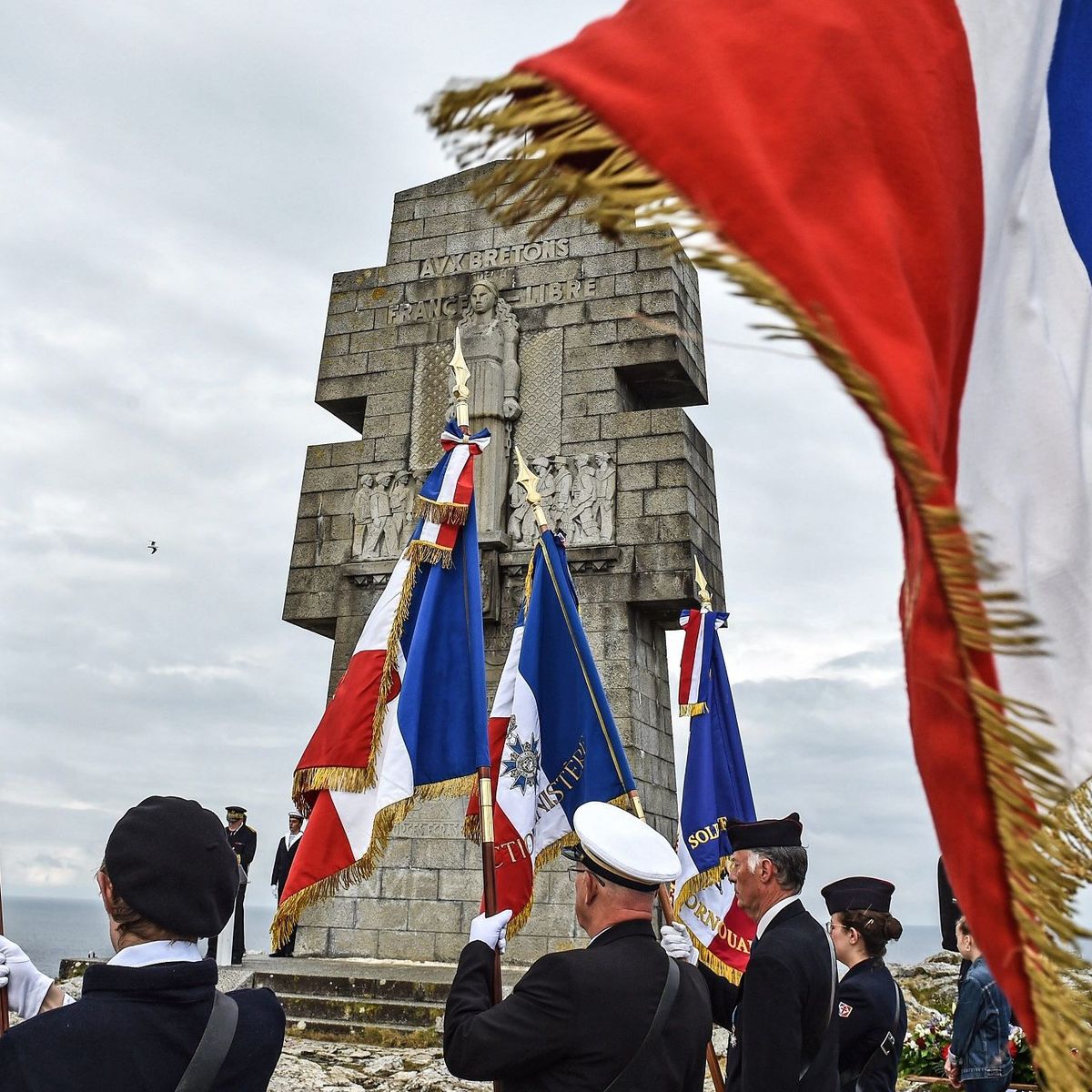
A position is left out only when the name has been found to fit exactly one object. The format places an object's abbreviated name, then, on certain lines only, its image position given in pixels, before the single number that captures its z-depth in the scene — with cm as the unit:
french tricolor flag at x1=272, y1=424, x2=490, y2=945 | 448
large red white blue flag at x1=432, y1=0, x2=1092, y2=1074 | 127
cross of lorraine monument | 978
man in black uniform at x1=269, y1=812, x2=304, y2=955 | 1011
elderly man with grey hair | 308
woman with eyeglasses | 390
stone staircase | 810
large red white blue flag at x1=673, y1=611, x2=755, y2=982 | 634
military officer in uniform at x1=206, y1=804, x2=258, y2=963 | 1099
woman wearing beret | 196
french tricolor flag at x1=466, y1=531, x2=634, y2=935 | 495
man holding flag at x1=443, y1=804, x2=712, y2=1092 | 262
